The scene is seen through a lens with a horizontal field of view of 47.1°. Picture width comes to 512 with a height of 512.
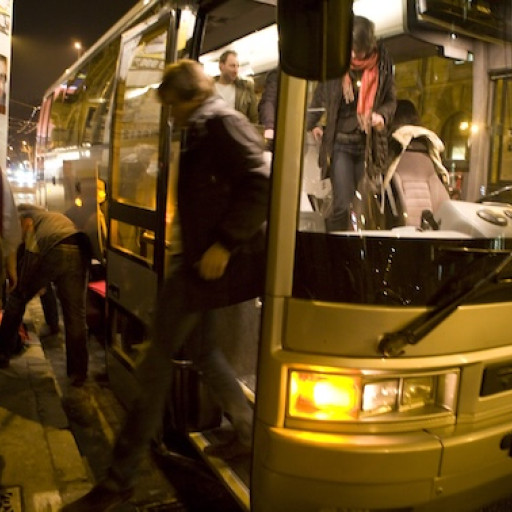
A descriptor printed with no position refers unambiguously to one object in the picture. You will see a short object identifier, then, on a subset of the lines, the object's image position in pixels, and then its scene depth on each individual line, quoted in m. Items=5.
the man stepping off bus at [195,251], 2.76
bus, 2.35
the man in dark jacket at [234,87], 4.36
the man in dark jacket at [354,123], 2.61
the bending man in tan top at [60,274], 4.85
